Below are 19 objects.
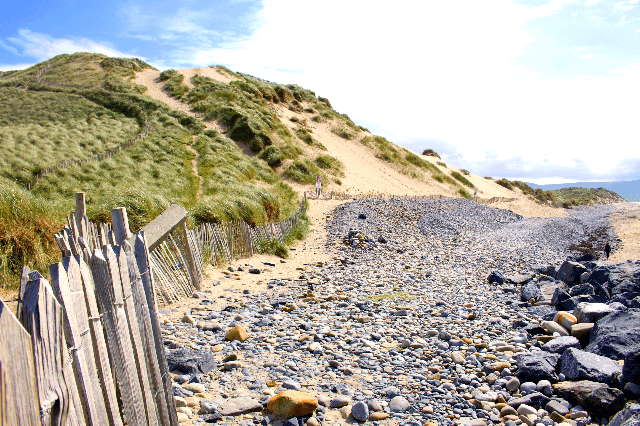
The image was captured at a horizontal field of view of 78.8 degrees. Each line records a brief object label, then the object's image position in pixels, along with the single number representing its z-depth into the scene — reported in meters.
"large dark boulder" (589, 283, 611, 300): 7.64
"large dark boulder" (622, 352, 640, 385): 3.97
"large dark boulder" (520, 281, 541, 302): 8.48
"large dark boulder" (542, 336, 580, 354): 5.36
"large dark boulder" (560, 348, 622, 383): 4.34
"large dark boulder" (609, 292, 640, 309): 6.75
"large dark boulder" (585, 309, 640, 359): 4.81
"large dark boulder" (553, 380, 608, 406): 4.08
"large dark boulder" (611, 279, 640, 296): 7.44
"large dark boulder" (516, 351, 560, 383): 4.66
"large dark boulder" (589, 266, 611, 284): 8.70
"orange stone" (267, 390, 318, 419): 3.81
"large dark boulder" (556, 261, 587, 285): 9.41
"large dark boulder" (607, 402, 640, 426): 2.94
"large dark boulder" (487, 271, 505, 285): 10.34
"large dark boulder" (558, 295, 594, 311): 7.21
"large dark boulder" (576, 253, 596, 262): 12.13
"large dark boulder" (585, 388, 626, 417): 3.84
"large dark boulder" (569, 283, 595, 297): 7.84
